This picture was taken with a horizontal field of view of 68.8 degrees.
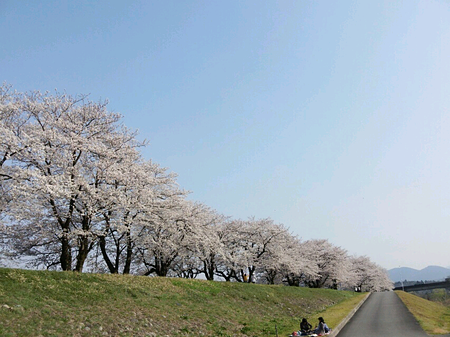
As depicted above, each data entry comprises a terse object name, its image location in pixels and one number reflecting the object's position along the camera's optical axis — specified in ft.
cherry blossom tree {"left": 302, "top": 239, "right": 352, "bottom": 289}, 242.17
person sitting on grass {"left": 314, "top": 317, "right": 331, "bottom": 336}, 59.50
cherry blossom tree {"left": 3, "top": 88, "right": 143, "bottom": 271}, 60.23
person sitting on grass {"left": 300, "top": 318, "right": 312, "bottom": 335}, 58.66
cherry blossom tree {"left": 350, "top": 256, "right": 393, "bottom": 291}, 339.20
